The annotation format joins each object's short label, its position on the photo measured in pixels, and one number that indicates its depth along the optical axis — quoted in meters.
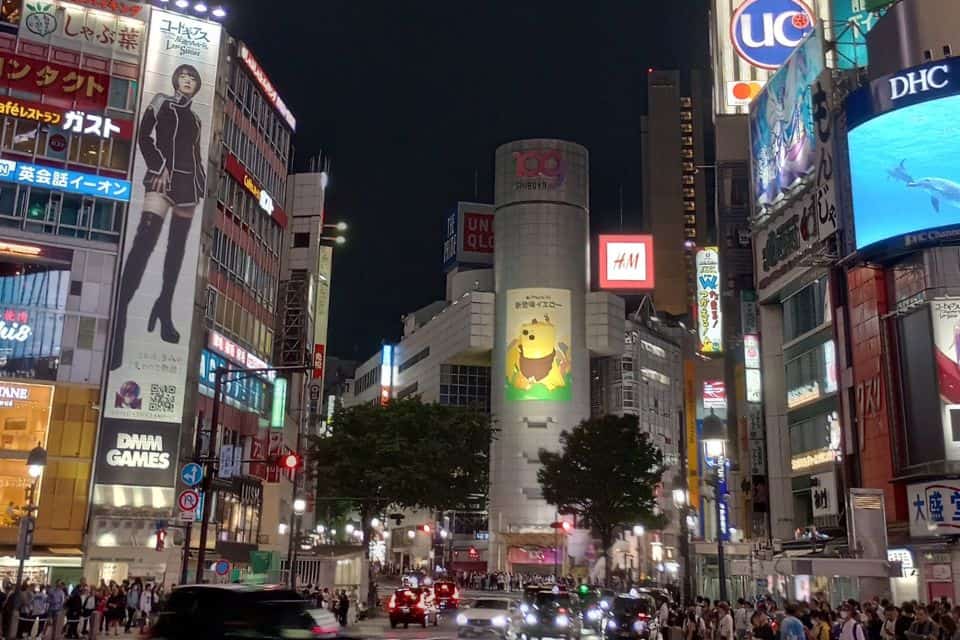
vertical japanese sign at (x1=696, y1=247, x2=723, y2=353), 58.62
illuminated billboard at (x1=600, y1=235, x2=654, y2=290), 109.12
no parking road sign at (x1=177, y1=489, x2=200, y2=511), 28.92
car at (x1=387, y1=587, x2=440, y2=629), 39.38
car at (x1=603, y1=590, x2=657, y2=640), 29.53
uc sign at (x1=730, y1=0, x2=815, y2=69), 60.38
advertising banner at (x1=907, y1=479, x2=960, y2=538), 31.31
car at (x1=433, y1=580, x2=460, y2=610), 49.38
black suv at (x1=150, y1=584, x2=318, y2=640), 12.59
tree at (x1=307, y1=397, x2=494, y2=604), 57.62
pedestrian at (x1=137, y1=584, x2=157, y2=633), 33.81
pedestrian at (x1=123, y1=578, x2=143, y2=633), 34.06
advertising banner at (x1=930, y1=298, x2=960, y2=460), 33.28
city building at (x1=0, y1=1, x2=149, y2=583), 48.00
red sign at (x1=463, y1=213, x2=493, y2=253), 123.69
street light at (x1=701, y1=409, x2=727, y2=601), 32.25
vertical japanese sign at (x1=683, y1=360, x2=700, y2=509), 78.82
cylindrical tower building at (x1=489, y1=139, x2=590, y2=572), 101.00
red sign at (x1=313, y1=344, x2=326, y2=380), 79.18
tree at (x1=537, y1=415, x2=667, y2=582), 65.38
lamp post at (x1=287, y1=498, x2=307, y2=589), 43.03
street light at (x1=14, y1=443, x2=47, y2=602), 24.84
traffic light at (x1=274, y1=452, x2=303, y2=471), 32.47
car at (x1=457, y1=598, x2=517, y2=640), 28.34
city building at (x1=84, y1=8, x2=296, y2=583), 48.44
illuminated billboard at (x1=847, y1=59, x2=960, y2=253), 34.41
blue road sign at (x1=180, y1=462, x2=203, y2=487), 29.58
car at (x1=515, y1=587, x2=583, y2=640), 28.66
